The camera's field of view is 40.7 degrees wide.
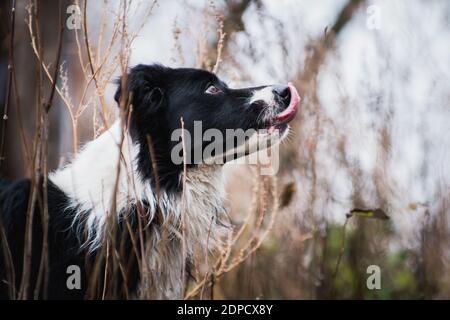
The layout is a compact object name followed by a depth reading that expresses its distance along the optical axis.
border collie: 3.30
